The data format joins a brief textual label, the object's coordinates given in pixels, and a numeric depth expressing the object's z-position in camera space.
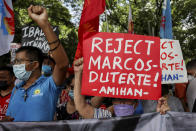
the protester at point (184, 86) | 3.74
